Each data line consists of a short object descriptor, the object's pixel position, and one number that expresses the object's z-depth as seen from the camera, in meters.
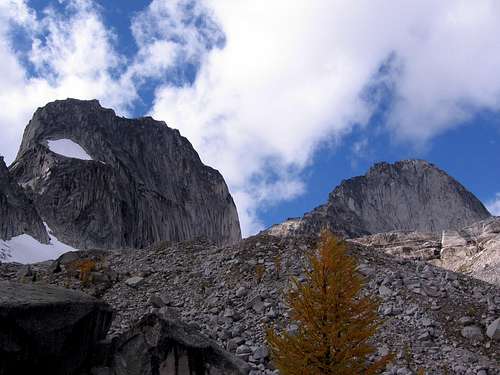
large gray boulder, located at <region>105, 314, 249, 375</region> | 16.53
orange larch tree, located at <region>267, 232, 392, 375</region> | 15.39
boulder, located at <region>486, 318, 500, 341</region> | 21.27
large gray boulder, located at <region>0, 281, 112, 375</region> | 14.63
